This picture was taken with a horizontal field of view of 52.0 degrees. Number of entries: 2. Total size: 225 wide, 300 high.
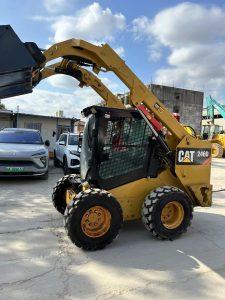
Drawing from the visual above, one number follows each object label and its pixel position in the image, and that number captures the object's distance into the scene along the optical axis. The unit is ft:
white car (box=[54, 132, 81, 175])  27.03
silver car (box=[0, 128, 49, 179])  22.77
